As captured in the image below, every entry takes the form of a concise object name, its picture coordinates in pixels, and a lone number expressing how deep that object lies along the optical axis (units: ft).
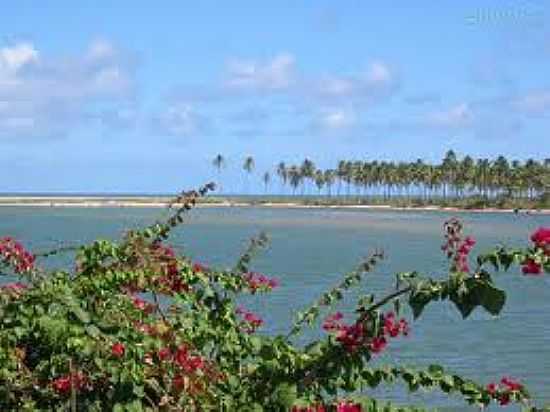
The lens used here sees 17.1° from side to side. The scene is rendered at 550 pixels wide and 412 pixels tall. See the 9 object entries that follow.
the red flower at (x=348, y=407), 25.04
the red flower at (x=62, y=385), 26.74
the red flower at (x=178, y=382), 24.98
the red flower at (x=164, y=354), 26.37
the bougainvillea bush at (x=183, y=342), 24.89
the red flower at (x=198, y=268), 34.46
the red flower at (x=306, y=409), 25.73
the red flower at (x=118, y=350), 26.35
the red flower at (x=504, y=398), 29.63
